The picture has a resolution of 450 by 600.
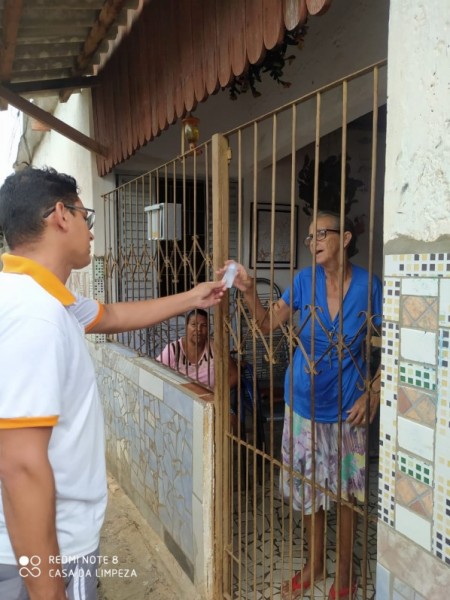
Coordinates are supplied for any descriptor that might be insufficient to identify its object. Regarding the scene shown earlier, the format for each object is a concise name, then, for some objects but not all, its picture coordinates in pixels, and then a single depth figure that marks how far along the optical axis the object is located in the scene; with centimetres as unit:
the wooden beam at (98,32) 271
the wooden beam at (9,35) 238
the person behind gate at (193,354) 287
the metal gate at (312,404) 154
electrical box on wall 272
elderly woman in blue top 187
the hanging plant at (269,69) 294
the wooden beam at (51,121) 325
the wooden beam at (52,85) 343
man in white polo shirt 106
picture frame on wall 458
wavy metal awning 188
